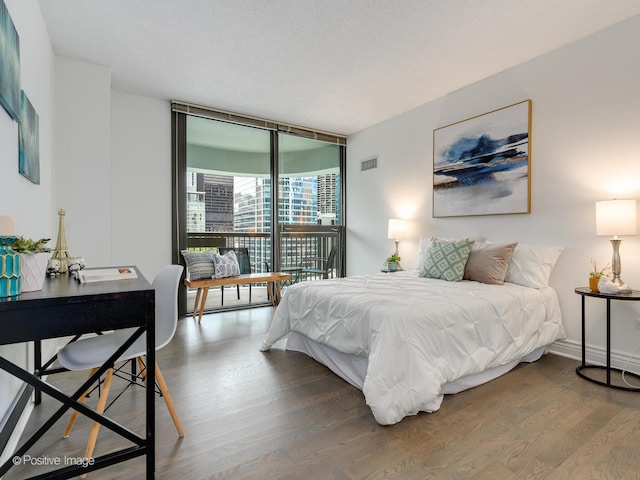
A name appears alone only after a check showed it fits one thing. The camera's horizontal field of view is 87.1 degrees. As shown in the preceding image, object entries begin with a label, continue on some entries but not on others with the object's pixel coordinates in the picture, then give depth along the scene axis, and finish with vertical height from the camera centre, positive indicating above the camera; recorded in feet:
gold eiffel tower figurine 6.22 -0.28
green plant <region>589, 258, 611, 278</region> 8.16 -0.90
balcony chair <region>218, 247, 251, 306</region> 15.38 -1.02
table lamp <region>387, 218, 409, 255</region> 14.30 +0.34
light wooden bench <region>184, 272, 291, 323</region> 13.17 -1.90
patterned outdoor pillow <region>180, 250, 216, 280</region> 13.43 -1.14
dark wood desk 3.53 -0.96
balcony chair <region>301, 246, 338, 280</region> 17.66 -1.50
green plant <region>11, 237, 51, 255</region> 3.87 -0.12
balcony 15.08 -0.76
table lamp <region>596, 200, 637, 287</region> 7.68 +0.34
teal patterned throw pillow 10.28 -0.76
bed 6.25 -2.17
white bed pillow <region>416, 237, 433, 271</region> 11.86 -0.51
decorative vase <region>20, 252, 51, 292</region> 3.88 -0.41
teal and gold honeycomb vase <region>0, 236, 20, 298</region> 3.51 -0.38
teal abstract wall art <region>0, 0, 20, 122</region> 4.96 +2.69
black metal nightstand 7.45 -2.50
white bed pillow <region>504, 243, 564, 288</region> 9.57 -0.86
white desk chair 4.94 -1.77
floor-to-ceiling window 14.32 +2.08
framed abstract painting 10.57 +2.48
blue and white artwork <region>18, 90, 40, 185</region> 6.18 +1.88
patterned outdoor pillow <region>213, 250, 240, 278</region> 13.83 -1.22
